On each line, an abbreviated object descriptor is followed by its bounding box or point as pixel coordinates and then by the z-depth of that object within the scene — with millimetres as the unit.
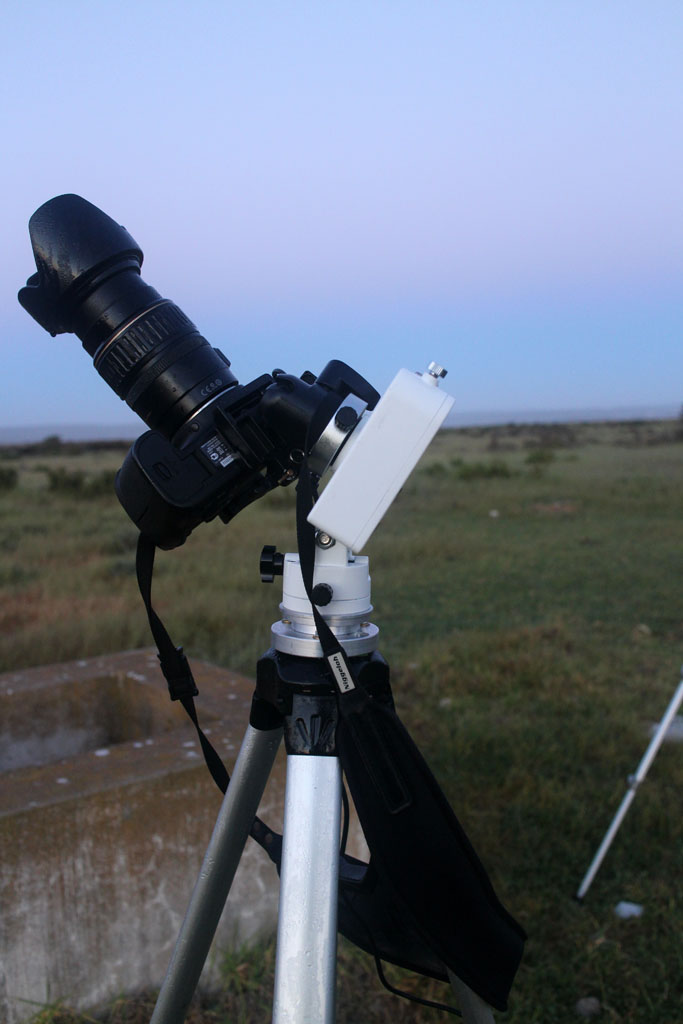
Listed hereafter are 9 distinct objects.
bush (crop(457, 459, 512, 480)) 21875
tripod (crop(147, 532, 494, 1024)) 1021
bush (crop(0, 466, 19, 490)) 18266
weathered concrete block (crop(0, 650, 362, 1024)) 1987
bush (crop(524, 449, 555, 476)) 23000
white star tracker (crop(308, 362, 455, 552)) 1080
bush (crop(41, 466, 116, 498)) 17391
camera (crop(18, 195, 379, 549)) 1252
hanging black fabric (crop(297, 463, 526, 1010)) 1105
